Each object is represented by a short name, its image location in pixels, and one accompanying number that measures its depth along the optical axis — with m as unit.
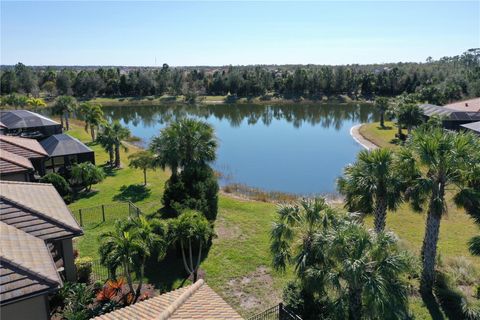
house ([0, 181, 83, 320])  8.74
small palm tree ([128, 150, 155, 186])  25.09
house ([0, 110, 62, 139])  32.69
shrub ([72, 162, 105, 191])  26.23
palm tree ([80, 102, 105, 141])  41.62
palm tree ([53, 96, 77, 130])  47.88
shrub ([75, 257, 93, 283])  15.09
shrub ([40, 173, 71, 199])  24.22
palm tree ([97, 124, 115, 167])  32.03
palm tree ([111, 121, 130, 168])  32.11
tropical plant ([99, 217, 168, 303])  12.79
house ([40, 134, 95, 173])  28.00
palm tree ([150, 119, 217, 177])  21.86
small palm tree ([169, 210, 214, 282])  15.16
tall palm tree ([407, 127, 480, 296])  13.79
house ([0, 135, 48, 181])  17.91
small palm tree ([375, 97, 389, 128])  54.50
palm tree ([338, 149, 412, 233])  14.98
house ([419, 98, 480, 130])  43.72
